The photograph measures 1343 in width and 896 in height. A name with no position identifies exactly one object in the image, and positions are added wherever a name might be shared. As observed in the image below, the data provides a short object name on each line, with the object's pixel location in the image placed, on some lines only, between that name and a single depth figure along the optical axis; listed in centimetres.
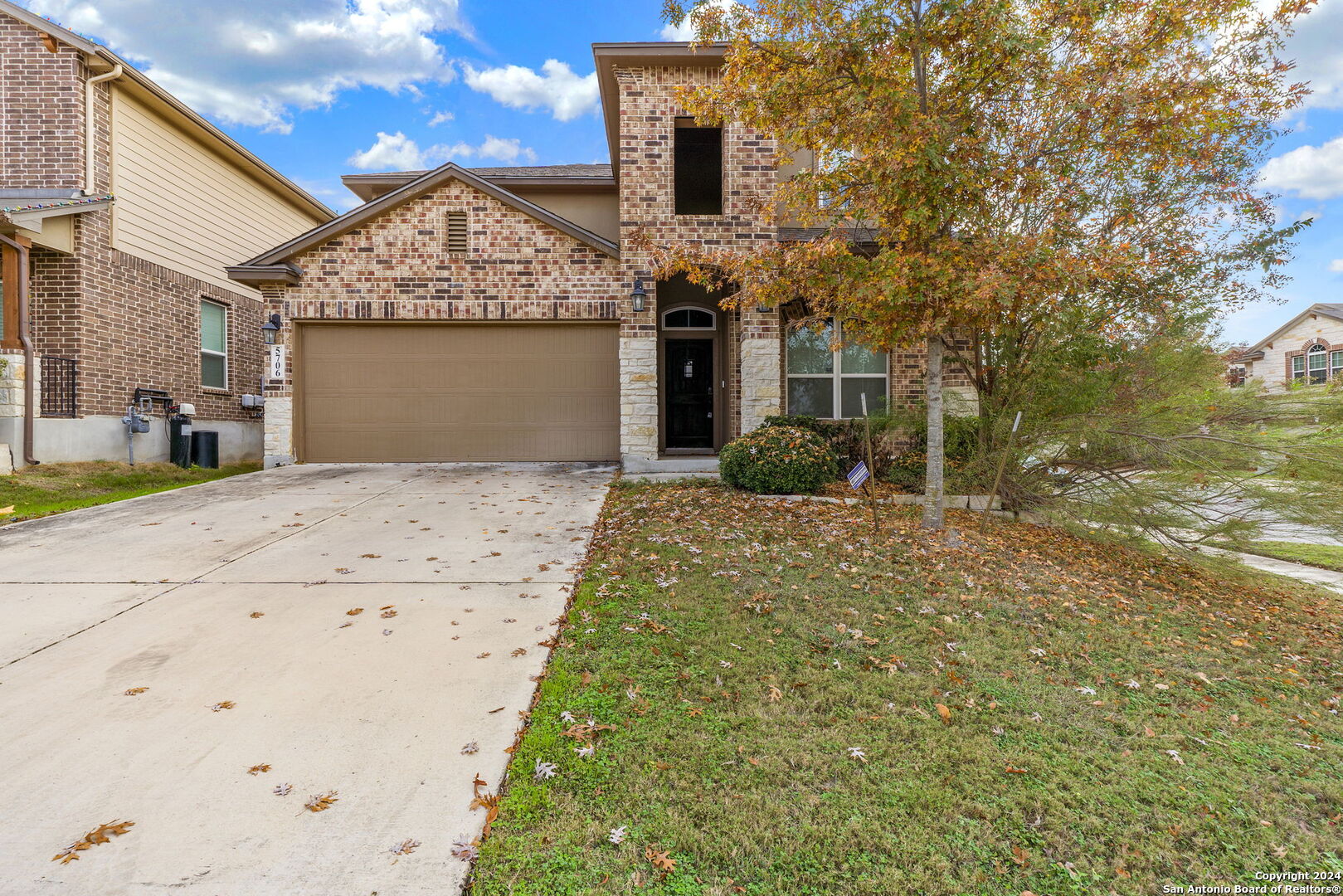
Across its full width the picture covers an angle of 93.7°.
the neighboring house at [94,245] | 949
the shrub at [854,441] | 978
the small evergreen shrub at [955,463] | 818
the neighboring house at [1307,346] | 2295
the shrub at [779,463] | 823
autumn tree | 564
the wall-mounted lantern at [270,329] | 1023
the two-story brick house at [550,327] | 998
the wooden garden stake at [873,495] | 635
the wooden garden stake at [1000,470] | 668
